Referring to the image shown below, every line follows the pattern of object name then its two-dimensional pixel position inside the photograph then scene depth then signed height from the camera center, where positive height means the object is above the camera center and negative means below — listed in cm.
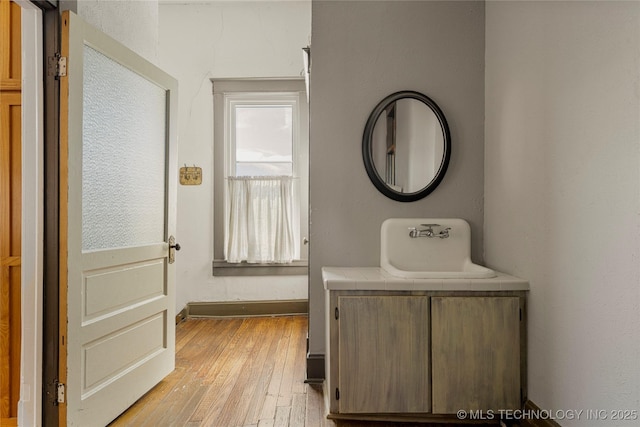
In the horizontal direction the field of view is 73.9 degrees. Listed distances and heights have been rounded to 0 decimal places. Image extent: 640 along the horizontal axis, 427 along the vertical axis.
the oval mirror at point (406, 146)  257 +41
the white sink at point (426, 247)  251 -20
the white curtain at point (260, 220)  416 -7
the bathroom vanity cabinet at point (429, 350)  202 -65
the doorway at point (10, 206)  197 +2
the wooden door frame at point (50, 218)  187 -3
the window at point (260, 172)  416 +40
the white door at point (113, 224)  188 -7
